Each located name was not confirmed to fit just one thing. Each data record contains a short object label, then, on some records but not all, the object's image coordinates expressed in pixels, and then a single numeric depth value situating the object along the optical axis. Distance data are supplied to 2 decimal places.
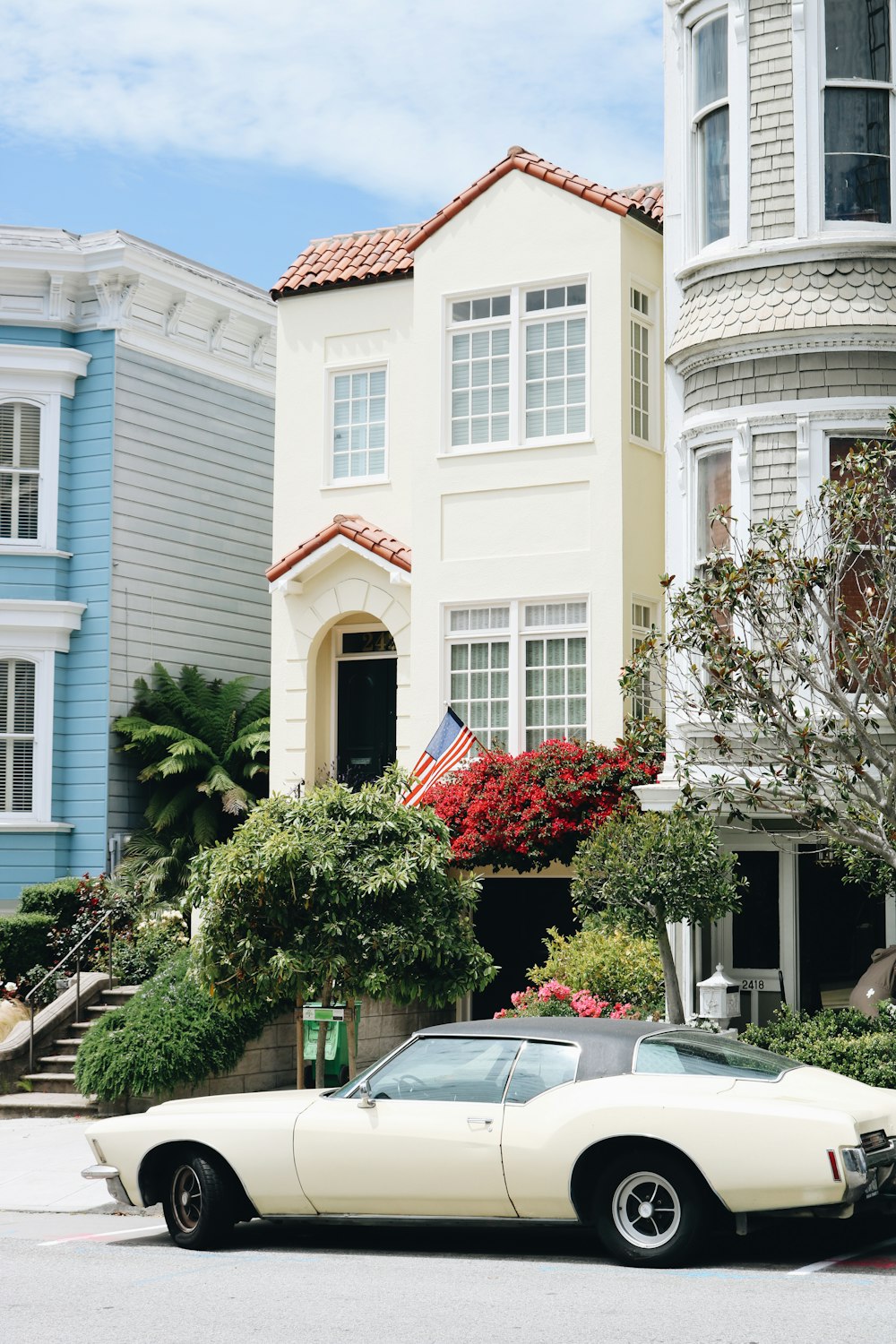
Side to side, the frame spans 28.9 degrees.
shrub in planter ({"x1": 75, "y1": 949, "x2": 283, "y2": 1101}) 15.01
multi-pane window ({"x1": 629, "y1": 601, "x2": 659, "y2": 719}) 17.50
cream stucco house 18.14
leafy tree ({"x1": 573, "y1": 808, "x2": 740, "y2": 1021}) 13.62
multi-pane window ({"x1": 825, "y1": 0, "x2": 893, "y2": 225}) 15.27
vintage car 8.45
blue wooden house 21.67
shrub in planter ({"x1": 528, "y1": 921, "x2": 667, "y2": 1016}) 15.23
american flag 17.44
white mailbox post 14.68
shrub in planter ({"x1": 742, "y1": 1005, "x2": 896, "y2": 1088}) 11.48
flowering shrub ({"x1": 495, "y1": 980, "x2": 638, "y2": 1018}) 14.62
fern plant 21.06
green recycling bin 16.62
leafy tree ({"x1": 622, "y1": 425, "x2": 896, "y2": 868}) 12.12
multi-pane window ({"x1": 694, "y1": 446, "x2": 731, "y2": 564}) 15.70
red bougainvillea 16.59
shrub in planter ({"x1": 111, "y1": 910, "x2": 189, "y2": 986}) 18.83
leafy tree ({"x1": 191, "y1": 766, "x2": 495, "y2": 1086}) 13.52
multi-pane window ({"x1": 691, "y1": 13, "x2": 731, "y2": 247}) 15.90
